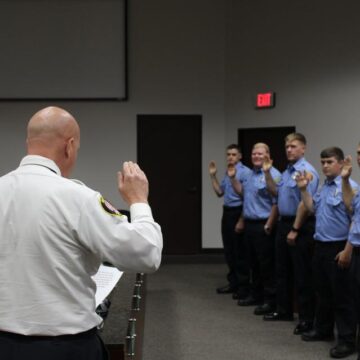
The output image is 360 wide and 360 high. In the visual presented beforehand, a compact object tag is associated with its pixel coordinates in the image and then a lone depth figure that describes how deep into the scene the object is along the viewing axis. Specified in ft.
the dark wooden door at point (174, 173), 25.49
